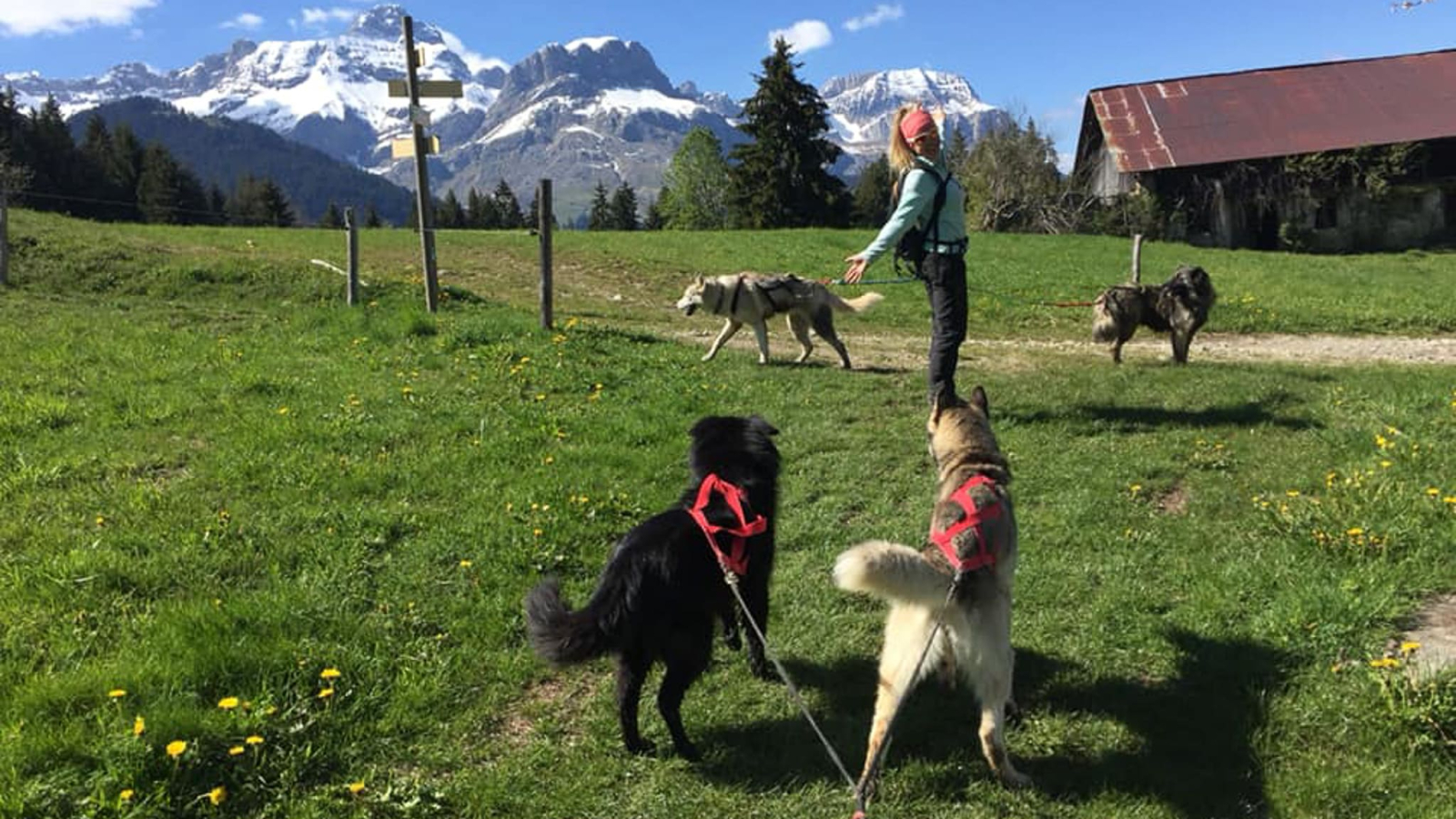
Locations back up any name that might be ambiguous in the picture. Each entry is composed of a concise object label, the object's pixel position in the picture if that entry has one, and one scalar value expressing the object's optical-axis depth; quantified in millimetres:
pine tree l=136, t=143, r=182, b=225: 70812
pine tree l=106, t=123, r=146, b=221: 73500
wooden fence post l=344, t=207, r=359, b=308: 15352
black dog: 3664
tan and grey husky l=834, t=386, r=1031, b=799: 3295
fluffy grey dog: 12398
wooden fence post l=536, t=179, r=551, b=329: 13406
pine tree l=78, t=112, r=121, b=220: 65938
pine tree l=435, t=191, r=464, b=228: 92688
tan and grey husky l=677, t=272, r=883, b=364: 12539
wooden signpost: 13594
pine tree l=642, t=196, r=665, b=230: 86694
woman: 7227
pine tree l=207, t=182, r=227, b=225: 84838
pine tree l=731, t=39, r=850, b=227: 52125
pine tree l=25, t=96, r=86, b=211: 65750
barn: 37281
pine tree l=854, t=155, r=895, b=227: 75500
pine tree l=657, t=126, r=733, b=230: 79188
